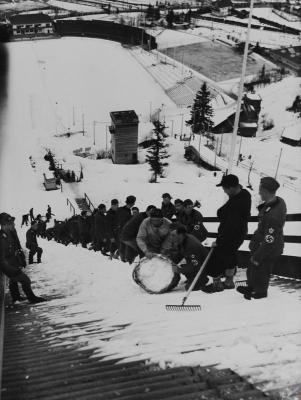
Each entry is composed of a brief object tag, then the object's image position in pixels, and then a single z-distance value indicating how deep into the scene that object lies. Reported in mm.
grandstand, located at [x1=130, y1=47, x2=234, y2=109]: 55897
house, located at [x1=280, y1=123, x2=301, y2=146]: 42659
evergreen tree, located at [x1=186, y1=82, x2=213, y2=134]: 47250
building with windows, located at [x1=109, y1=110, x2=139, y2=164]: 38469
